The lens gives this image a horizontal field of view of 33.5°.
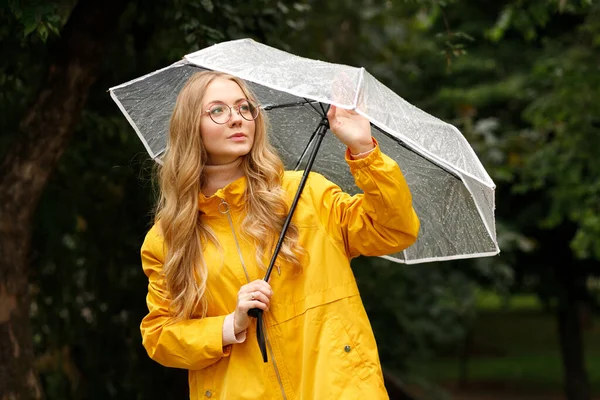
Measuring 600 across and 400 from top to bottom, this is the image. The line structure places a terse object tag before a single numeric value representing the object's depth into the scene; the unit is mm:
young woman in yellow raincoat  3109
